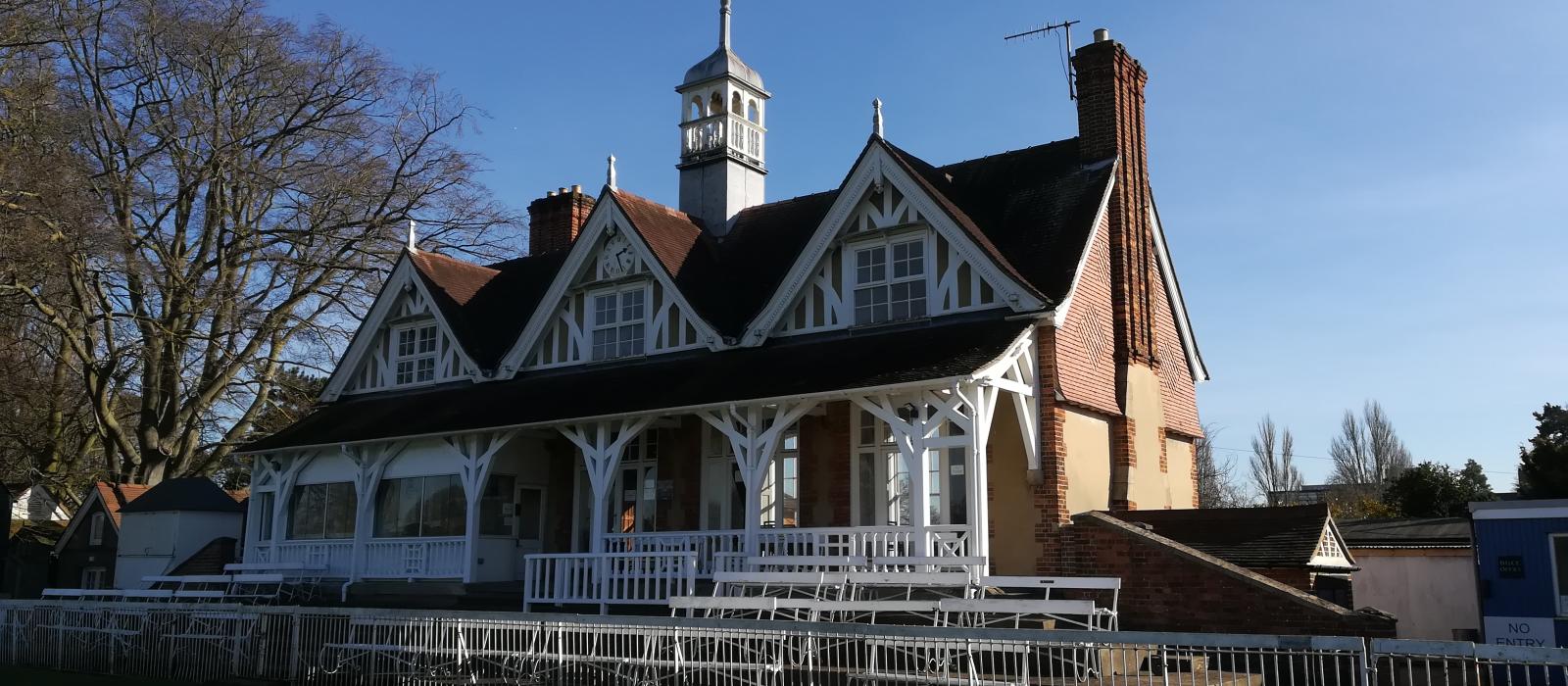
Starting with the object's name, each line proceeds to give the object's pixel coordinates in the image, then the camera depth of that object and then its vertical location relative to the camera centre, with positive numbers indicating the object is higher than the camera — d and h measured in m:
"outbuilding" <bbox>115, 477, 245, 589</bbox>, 26.94 +0.58
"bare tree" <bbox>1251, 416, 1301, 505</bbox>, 70.75 +5.08
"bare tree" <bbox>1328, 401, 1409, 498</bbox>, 68.79 +5.42
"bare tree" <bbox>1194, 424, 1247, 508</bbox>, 62.19 +3.79
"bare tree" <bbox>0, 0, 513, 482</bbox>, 30.12 +8.47
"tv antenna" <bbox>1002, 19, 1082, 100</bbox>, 21.48 +8.91
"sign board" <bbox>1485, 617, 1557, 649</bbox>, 16.75 -0.98
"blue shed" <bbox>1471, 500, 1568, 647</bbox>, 16.62 -0.18
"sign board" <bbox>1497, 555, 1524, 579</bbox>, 16.95 -0.12
